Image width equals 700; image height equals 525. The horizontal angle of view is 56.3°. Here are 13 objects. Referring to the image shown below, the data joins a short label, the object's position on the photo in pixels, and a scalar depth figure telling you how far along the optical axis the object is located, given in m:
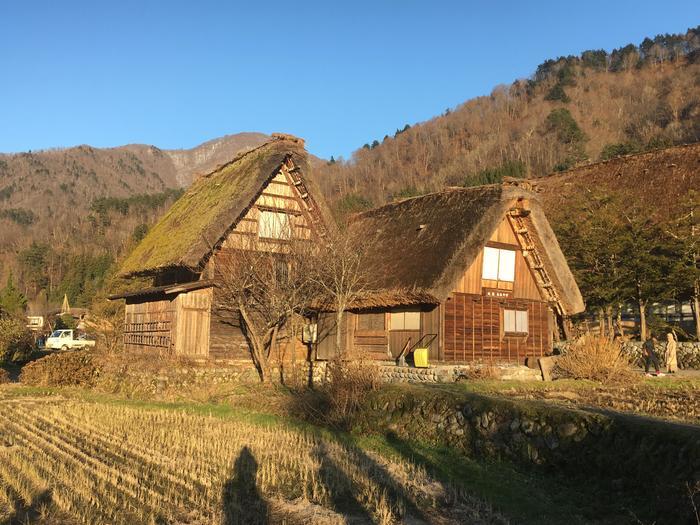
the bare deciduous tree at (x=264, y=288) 19.75
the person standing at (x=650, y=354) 17.86
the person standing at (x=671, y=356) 18.64
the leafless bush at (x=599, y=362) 15.70
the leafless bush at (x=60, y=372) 19.88
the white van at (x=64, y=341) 41.53
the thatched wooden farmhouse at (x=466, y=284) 20.42
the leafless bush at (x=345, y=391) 12.13
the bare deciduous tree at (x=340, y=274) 20.03
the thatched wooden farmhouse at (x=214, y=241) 20.14
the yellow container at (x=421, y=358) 19.61
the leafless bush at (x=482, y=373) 17.92
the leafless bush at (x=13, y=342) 30.28
